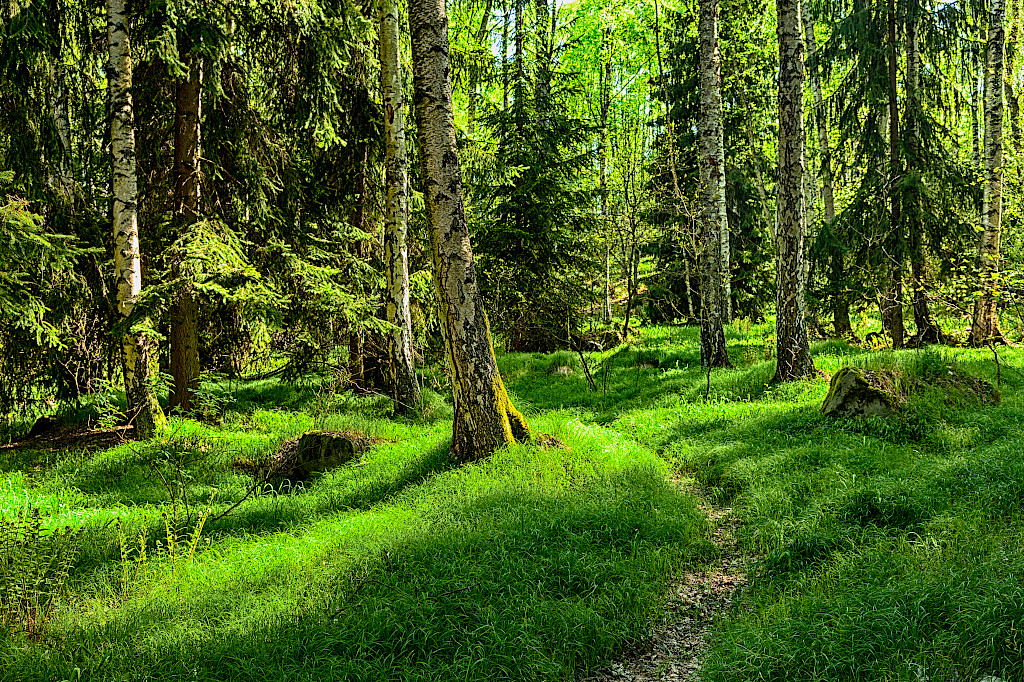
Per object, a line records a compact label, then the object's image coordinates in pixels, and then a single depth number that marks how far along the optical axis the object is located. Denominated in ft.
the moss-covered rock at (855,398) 23.12
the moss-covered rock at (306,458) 25.16
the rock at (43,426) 30.60
